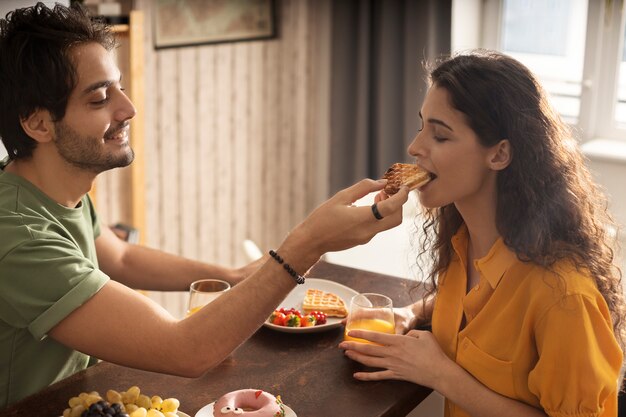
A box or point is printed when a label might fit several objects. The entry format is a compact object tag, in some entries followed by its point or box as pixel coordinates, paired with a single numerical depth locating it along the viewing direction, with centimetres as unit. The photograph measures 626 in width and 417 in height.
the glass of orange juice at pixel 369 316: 179
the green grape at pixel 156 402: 146
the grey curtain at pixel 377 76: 387
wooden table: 157
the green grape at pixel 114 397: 145
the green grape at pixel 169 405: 145
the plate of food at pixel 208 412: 151
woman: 153
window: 380
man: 157
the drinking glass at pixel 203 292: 185
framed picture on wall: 374
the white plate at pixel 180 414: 148
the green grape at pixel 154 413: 140
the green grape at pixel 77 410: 139
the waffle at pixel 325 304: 198
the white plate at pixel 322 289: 205
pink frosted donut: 148
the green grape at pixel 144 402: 145
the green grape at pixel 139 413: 139
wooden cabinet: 327
